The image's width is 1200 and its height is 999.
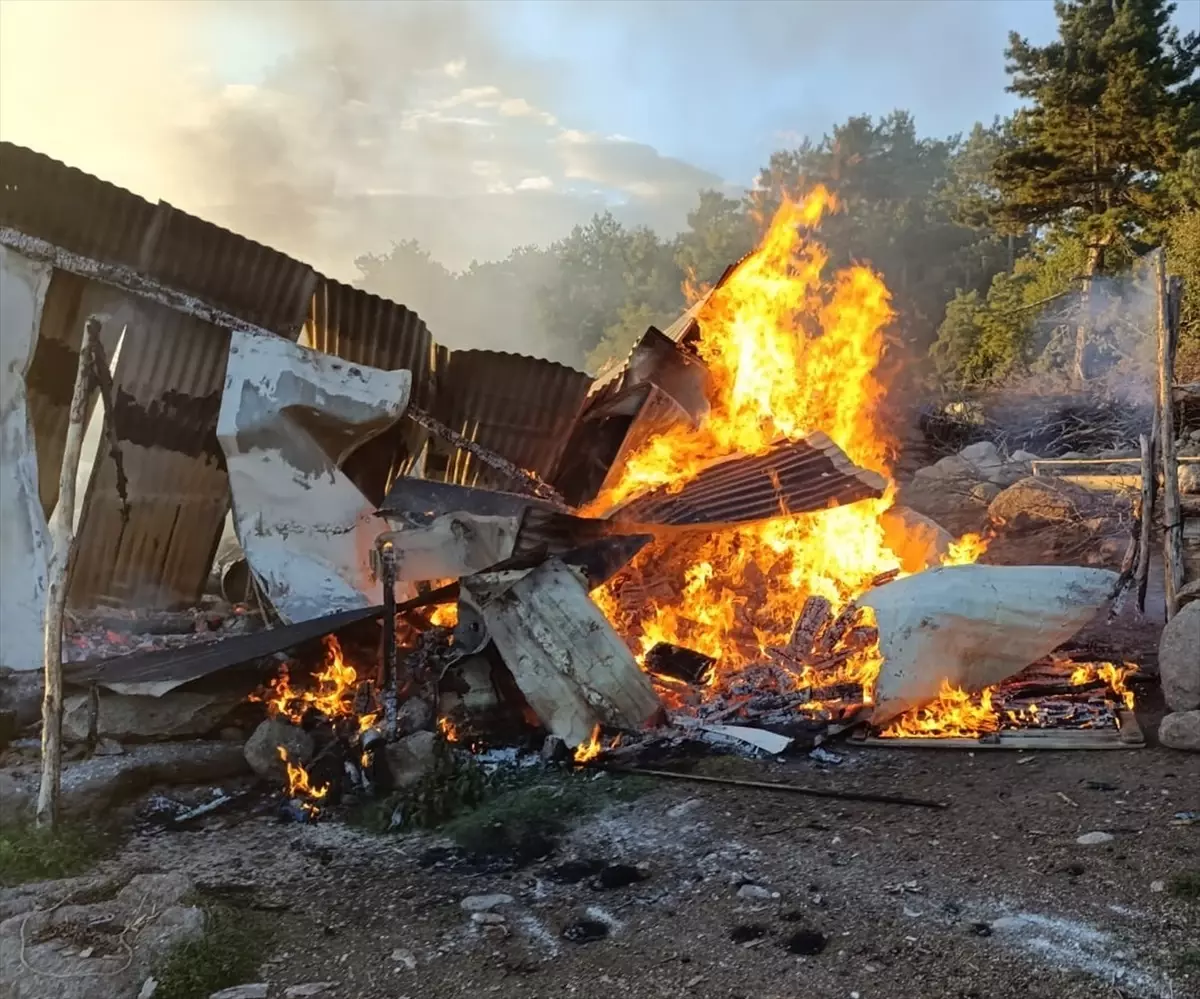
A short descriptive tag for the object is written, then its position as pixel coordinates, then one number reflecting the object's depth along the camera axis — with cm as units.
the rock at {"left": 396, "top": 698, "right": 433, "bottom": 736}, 647
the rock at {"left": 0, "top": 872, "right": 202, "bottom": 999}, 356
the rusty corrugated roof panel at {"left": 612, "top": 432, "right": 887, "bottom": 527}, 809
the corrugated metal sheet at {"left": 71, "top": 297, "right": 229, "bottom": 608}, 813
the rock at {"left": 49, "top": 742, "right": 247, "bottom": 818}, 560
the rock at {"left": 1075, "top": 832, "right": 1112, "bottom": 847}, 474
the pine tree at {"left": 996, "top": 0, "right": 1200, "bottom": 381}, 2408
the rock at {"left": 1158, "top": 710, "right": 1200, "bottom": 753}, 593
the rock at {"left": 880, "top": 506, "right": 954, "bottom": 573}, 921
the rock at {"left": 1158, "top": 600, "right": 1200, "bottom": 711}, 620
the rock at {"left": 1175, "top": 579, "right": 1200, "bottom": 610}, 708
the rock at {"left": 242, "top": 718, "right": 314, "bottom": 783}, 614
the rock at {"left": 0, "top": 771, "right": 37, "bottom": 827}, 527
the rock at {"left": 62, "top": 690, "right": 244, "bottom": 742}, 647
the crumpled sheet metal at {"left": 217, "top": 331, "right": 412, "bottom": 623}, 789
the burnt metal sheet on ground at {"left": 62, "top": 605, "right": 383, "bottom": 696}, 629
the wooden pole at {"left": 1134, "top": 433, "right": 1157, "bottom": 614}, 725
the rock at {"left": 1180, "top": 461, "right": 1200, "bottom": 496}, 1308
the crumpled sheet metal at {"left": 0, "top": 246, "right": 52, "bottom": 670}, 734
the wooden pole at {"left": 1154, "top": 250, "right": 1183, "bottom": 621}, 714
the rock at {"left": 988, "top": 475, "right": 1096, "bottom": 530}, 1312
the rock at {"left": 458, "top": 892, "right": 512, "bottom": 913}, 439
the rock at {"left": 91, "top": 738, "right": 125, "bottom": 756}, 643
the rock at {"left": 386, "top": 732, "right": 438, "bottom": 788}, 590
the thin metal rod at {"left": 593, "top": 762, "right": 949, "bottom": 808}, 539
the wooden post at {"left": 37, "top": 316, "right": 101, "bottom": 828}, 514
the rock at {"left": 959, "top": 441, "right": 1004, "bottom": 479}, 1625
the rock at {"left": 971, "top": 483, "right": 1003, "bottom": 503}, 1456
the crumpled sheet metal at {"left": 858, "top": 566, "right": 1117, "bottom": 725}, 670
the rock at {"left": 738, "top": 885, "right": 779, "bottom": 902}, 436
